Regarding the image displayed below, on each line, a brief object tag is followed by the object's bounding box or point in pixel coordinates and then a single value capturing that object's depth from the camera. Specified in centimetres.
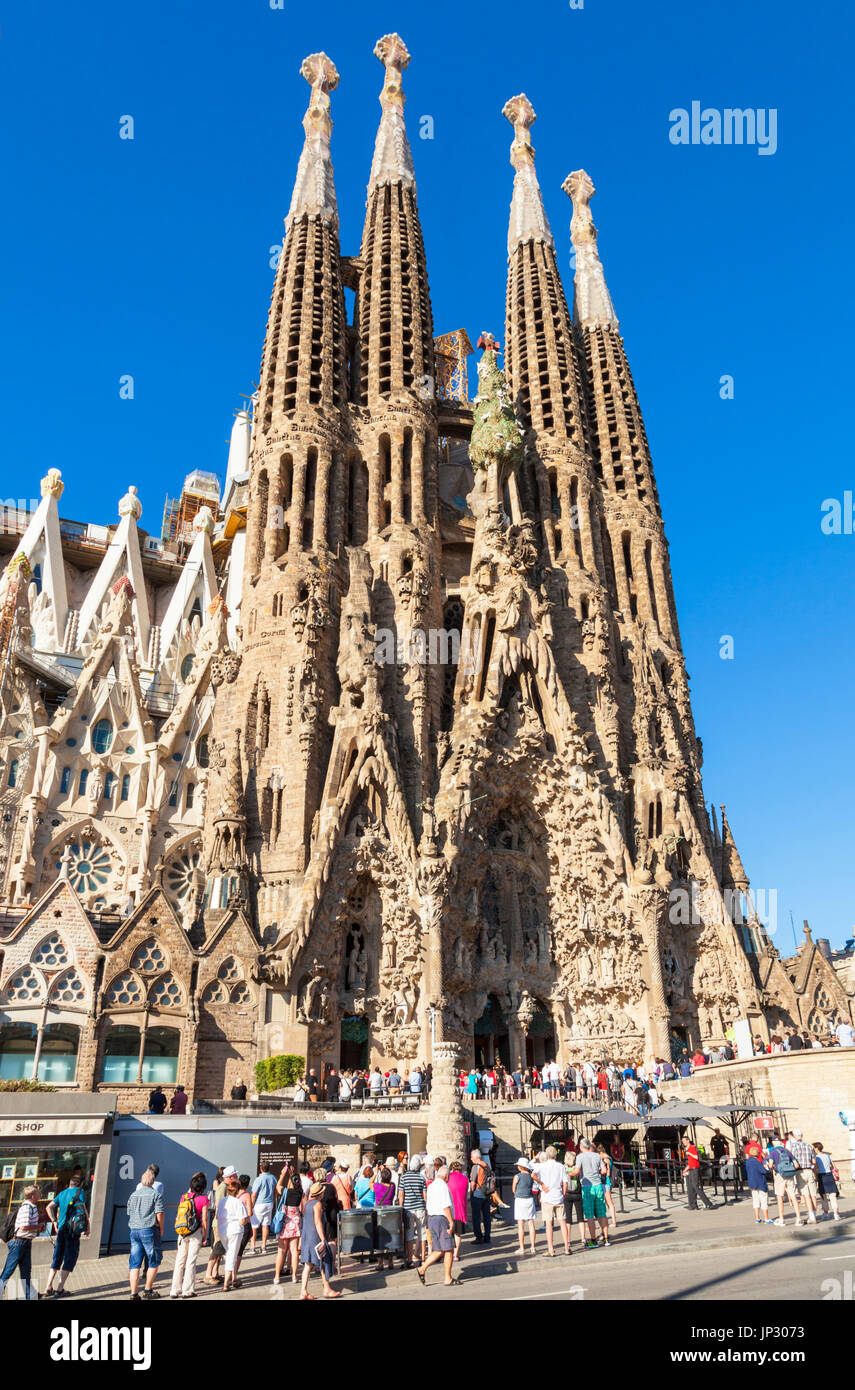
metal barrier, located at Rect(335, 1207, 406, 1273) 1241
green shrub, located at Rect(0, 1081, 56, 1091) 1858
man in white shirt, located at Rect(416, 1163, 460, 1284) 1080
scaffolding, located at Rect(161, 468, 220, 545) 6348
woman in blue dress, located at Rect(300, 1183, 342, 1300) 1046
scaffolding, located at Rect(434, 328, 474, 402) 6494
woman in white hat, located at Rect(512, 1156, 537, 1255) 1262
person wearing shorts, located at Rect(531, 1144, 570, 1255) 1245
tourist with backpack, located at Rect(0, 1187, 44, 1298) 978
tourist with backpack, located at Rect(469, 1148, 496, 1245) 1402
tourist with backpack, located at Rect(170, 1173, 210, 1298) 1025
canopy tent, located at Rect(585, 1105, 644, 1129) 1945
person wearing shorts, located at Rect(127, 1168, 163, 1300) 986
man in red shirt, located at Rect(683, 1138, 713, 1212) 1714
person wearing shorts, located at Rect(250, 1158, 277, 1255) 1279
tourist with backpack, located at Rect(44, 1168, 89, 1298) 1074
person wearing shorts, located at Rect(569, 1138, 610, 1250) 1274
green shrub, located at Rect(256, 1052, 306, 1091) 2692
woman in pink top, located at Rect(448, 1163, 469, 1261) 1187
